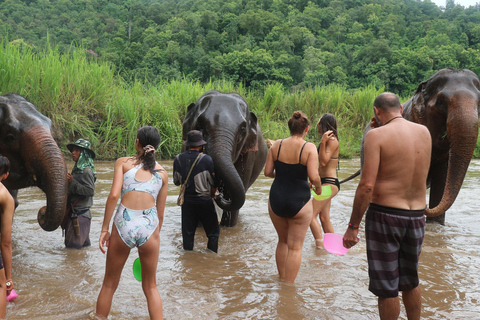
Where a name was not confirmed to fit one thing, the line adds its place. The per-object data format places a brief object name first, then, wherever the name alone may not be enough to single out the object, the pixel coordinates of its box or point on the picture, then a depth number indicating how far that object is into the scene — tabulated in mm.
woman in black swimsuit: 4645
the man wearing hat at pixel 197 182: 5574
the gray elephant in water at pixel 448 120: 6204
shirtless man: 3510
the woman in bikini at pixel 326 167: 5984
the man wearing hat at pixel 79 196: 5660
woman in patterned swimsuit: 3662
